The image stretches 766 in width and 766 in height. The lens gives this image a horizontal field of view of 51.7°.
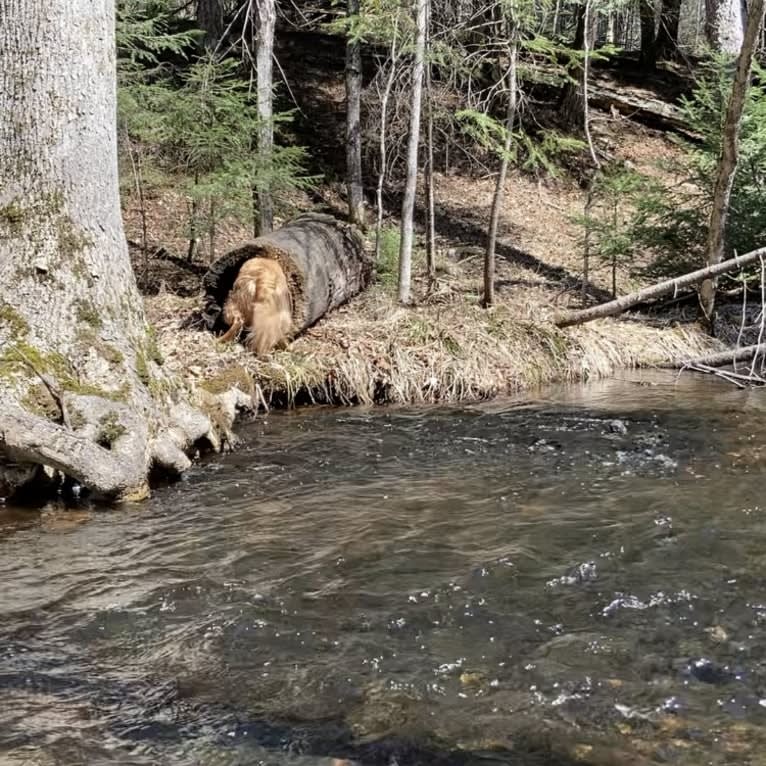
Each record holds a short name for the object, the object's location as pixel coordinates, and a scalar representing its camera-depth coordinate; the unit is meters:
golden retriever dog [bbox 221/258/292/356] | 8.39
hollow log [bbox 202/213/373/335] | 8.86
